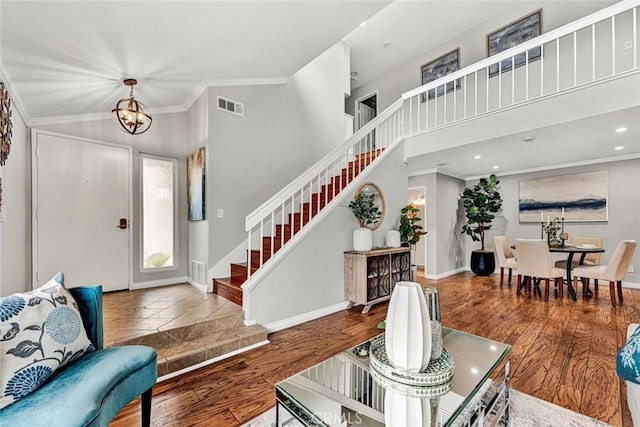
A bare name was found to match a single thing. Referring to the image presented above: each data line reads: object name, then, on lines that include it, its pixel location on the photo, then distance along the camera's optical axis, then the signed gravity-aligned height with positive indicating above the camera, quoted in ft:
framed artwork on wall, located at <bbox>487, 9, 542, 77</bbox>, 15.44 +10.48
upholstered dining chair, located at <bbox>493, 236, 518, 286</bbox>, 16.39 -2.87
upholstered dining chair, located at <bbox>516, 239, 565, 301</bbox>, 13.30 -2.61
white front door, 10.62 +0.13
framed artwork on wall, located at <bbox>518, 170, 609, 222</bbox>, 16.71 +0.84
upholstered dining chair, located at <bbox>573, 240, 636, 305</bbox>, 12.00 -2.67
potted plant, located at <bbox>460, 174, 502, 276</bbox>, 19.43 -0.17
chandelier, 9.80 +3.75
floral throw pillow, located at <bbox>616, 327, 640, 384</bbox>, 3.91 -2.26
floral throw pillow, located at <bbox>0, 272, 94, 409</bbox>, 3.51 -1.79
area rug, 5.26 -4.14
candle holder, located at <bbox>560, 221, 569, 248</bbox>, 14.48 -1.45
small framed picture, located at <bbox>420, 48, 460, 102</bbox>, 18.83 +10.34
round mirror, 13.29 +0.87
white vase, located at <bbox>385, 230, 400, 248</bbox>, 13.44 -1.38
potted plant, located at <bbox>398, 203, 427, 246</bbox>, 13.79 -1.00
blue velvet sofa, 3.24 -2.40
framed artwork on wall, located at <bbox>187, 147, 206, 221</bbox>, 12.38 +1.36
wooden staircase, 10.62 -1.31
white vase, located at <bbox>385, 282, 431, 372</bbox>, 3.88 -1.70
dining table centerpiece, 14.80 -1.55
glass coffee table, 3.74 -2.81
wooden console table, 11.51 -2.84
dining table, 12.95 -1.95
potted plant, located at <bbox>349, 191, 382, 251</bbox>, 11.89 -0.27
